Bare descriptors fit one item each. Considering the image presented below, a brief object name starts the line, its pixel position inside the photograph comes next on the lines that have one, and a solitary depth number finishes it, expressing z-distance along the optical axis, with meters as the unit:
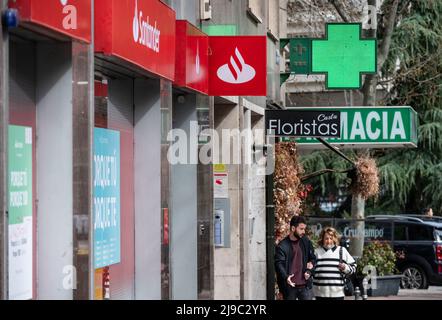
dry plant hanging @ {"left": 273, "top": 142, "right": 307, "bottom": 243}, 19.31
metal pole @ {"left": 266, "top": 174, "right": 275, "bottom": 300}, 17.56
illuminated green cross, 18.52
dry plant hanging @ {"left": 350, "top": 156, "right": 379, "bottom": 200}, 23.11
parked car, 26.47
